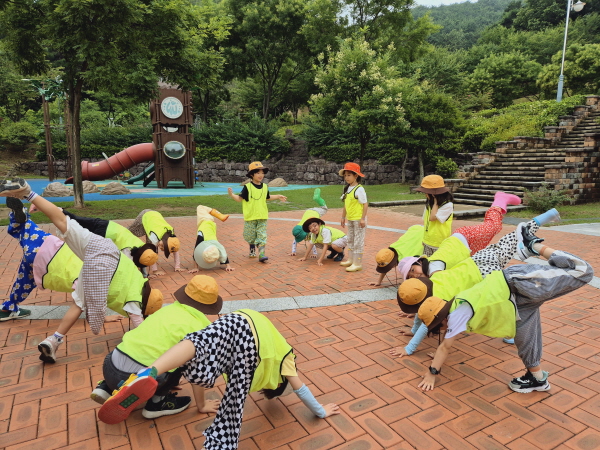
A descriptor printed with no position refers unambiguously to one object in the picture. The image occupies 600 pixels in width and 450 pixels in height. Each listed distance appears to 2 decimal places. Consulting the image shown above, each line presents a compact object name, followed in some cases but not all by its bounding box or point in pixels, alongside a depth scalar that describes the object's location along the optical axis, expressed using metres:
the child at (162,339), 2.38
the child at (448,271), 3.12
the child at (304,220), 6.43
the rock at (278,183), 21.86
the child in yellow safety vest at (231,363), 2.01
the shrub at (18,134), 29.08
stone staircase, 13.88
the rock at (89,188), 17.89
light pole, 20.31
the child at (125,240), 4.16
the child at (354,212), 5.88
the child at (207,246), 5.72
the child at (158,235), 5.63
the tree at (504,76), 28.69
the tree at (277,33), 25.23
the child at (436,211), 4.49
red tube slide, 21.59
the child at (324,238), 6.34
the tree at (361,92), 16.33
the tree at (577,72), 25.47
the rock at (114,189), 17.06
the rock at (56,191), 15.79
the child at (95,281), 3.11
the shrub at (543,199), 12.01
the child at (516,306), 2.71
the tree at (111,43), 9.34
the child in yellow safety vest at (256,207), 6.51
